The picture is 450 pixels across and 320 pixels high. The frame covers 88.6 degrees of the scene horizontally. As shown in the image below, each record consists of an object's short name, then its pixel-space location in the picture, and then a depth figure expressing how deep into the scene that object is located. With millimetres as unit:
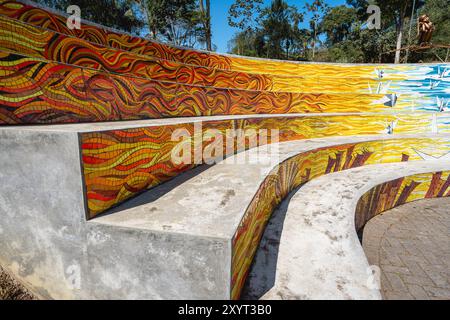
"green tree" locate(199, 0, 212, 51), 14953
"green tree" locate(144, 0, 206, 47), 18578
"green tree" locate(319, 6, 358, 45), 30758
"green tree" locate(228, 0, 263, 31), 19344
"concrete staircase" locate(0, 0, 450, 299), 1721
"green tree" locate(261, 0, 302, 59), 23416
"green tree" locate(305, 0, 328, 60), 26000
